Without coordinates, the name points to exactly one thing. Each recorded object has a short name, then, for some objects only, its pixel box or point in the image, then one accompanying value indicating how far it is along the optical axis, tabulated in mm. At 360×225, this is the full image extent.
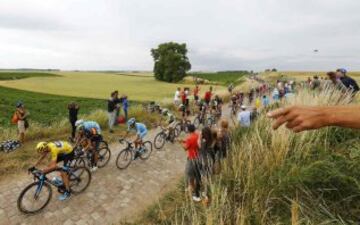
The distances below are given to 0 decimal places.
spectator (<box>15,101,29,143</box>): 10969
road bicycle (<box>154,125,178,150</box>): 12180
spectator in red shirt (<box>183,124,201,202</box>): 5995
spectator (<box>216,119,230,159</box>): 6284
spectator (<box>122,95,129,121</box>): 17228
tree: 71938
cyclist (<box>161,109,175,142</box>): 12883
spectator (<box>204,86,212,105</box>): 19444
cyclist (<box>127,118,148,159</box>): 9848
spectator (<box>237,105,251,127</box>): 8321
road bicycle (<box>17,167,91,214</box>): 6527
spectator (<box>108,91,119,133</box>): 14263
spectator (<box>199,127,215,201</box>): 6494
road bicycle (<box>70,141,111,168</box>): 8734
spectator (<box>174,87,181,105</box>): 19922
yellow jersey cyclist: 6484
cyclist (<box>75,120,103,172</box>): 8508
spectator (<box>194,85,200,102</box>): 21916
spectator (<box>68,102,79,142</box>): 12523
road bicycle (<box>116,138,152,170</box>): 9523
